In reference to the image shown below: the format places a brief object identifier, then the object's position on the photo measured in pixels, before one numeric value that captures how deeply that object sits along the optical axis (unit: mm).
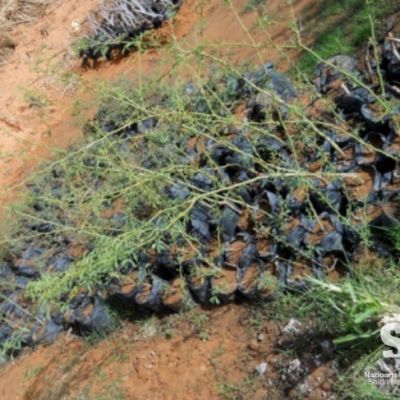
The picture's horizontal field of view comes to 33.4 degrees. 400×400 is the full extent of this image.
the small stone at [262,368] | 3171
